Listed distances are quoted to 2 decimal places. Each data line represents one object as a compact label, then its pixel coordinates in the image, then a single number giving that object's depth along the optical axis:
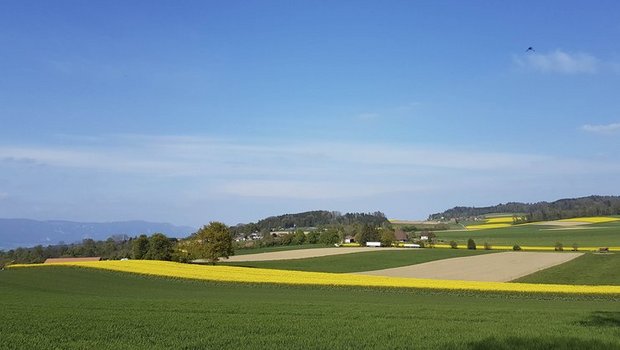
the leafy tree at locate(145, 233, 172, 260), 77.25
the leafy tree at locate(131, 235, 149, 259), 80.88
